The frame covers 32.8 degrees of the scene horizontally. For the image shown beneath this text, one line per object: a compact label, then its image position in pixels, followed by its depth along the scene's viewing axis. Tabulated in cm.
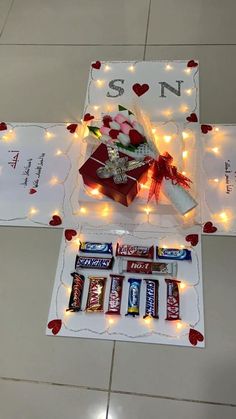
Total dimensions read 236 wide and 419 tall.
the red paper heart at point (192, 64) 134
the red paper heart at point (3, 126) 128
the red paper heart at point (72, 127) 124
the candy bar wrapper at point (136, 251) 102
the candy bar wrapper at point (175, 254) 101
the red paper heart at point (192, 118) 122
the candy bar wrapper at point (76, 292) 98
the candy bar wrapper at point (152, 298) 96
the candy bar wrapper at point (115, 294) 97
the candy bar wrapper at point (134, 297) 96
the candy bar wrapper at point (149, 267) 100
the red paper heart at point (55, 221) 110
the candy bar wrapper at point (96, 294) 97
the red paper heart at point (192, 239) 104
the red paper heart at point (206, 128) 120
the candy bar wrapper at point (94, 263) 102
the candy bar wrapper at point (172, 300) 95
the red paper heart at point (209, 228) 105
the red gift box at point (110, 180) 100
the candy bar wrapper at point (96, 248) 104
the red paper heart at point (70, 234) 108
